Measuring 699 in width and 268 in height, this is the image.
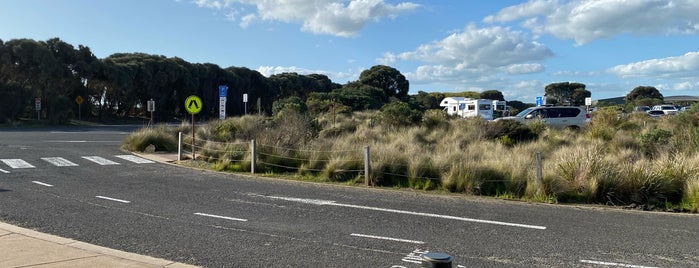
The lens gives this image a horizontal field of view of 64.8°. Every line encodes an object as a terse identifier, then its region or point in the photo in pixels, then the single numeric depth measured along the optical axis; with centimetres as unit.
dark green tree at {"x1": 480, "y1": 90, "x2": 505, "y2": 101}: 10578
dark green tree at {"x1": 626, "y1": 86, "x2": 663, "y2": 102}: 10219
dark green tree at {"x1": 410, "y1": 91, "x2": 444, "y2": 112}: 8700
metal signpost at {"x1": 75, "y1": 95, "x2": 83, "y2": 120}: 5056
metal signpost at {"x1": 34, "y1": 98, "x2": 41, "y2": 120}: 4425
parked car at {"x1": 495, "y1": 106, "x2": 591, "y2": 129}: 2894
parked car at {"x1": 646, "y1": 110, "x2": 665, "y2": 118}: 4871
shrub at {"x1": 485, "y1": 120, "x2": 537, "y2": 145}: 2252
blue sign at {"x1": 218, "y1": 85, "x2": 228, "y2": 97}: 2358
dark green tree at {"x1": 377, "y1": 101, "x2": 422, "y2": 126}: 2814
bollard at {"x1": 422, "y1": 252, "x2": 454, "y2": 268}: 354
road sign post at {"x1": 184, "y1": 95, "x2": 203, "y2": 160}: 1883
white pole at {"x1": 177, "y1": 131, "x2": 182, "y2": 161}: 1806
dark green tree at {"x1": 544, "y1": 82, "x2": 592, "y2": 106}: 10058
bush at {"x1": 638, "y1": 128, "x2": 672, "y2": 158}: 1692
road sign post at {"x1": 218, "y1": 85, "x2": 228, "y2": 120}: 2365
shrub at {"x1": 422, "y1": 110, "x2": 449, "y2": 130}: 2833
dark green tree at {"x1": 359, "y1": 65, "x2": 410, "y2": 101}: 8212
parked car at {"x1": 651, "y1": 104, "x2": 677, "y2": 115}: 5464
